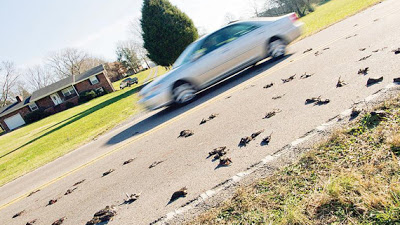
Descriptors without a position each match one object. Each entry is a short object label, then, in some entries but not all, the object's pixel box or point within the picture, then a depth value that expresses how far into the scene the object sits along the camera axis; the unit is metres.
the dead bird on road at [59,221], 3.31
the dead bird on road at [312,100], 3.86
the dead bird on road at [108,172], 4.51
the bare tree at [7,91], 66.06
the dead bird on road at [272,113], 3.97
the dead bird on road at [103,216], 2.96
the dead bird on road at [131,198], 3.16
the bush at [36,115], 43.28
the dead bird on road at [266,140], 3.17
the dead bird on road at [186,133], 4.69
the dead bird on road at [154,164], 3.99
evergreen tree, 25.97
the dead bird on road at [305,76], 5.21
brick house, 43.81
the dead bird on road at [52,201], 4.16
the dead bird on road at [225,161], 3.04
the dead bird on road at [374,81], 3.64
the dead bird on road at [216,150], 3.47
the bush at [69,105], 43.12
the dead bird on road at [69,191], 4.33
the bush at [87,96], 42.15
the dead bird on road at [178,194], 2.79
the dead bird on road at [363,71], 4.19
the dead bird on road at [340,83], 4.00
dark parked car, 48.12
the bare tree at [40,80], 83.05
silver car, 7.05
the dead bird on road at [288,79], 5.50
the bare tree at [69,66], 79.81
